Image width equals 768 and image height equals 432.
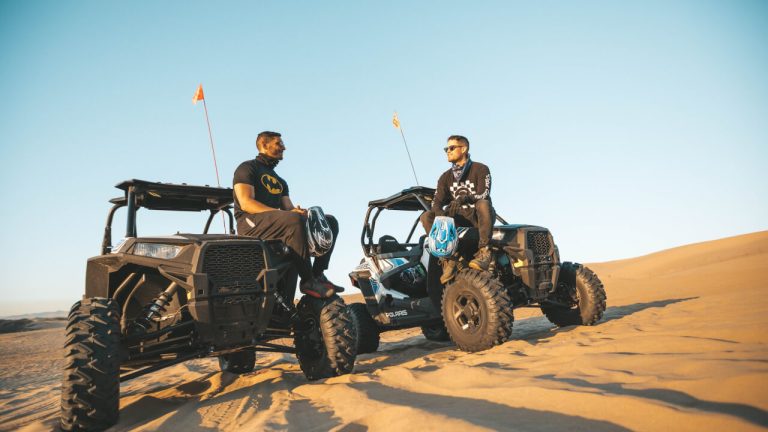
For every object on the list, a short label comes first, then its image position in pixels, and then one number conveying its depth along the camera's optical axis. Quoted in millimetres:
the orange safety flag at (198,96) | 8430
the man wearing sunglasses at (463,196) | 5469
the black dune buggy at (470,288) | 4973
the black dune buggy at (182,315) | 3105
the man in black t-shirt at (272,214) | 4246
